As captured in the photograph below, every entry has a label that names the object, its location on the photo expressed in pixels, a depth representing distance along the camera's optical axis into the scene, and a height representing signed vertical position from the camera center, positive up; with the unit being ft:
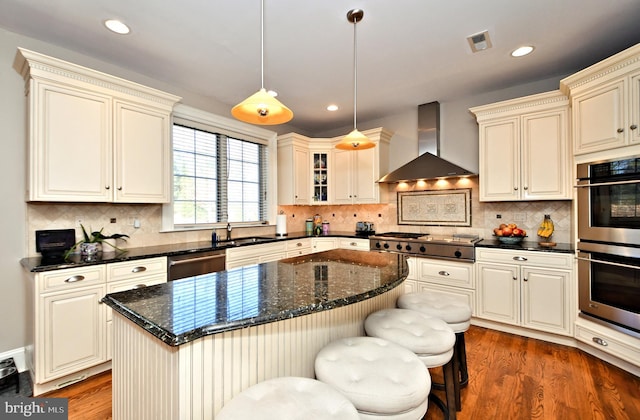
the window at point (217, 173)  10.98 +1.63
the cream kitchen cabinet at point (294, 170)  14.40 +2.06
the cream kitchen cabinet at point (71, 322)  6.54 -2.63
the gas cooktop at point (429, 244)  10.21 -1.35
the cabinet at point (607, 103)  7.10 +2.80
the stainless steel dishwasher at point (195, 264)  8.65 -1.67
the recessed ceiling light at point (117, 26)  7.05 +4.64
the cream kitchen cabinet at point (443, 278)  10.27 -2.55
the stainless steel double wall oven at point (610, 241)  7.13 -0.87
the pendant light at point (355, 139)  7.00 +1.94
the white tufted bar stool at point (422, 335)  4.59 -2.08
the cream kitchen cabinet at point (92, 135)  7.14 +2.14
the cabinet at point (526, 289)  8.75 -2.57
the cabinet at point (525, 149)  9.43 +2.10
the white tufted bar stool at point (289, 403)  2.84 -2.01
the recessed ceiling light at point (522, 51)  8.33 +4.67
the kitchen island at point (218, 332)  3.15 -1.59
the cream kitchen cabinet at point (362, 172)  13.88 +1.89
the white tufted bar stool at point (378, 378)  3.35 -2.08
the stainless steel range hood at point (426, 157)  11.87 +2.24
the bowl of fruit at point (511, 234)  10.09 -0.89
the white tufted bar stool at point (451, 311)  5.80 -2.09
